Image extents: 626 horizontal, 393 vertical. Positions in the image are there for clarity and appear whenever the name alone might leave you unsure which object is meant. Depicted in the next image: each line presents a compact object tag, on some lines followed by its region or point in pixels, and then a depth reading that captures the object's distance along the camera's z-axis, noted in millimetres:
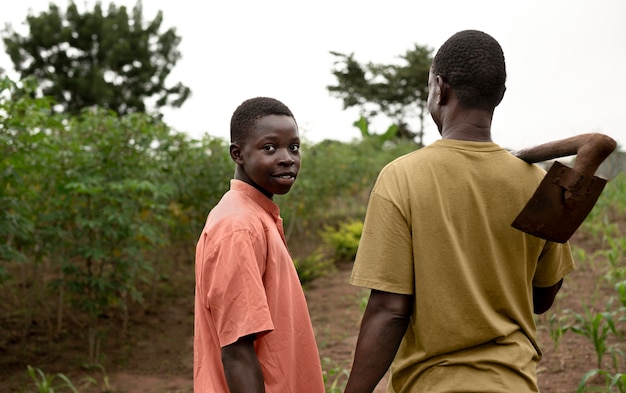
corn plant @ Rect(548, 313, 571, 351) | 4934
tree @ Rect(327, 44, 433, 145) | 28906
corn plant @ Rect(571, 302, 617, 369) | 4364
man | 1816
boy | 1877
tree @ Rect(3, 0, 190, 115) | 21656
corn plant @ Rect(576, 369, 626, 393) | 3590
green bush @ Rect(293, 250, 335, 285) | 10609
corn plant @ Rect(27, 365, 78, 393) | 5261
